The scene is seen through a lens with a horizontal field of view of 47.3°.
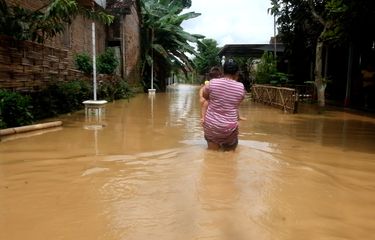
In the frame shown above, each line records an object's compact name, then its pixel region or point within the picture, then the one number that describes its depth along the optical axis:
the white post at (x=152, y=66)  27.47
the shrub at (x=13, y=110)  8.65
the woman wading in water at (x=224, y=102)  6.50
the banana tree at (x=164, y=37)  30.36
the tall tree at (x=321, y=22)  11.76
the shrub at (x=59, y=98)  11.37
